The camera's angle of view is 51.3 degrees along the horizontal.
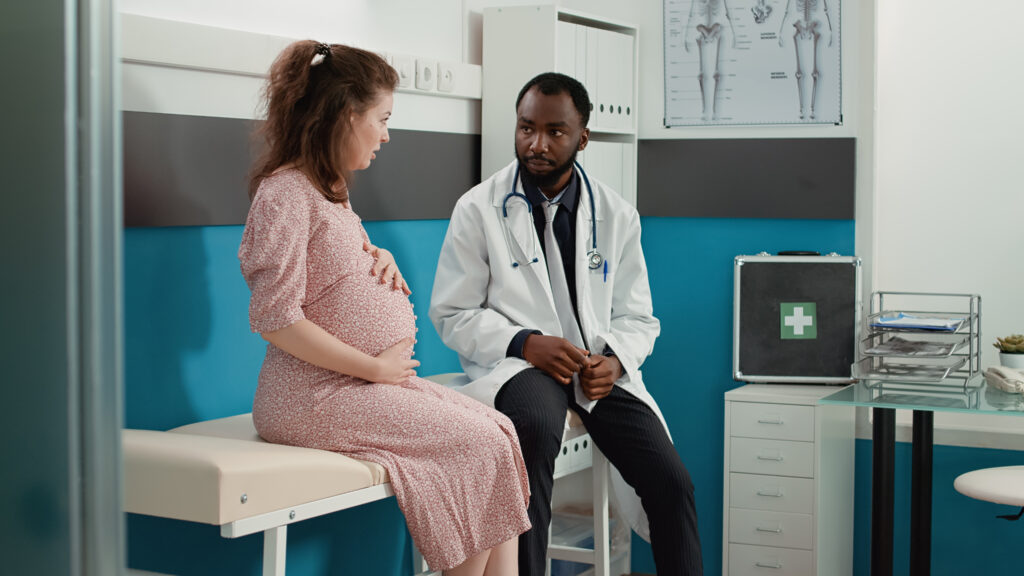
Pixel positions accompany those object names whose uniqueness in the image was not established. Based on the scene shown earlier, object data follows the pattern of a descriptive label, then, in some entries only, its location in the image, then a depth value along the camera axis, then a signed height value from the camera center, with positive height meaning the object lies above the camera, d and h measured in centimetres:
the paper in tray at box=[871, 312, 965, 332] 280 -20
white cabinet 299 -67
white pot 281 -30
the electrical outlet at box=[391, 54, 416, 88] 279 +46
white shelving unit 305 +52
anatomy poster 323 +57
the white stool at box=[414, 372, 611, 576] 260 -66
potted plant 281 -27
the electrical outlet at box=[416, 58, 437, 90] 287 +46
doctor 246 -17
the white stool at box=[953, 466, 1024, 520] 240 -55
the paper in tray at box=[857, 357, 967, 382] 275 -33
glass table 259 -52
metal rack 276 -27
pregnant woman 195 -18
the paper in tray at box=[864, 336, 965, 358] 276 -27
